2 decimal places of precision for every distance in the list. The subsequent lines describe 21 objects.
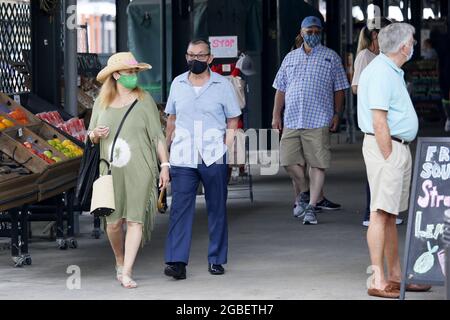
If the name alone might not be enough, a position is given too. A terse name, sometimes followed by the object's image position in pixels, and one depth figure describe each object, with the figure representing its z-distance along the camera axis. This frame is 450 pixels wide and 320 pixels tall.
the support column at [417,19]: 34.12
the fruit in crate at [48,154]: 11.37
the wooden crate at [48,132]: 12.20
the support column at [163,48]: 19.60
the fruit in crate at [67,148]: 11.84
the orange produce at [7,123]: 11.44
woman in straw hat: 9.74
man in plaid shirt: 13.18
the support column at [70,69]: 13.75
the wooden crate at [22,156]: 10.93
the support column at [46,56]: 13.20
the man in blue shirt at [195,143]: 10.06
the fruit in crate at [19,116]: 11.93
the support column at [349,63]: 24.97
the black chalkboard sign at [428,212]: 8.60
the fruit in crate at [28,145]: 11.30
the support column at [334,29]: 26.00
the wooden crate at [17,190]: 10.22
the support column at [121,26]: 20.73
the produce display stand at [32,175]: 10.66
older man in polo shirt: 8.92
